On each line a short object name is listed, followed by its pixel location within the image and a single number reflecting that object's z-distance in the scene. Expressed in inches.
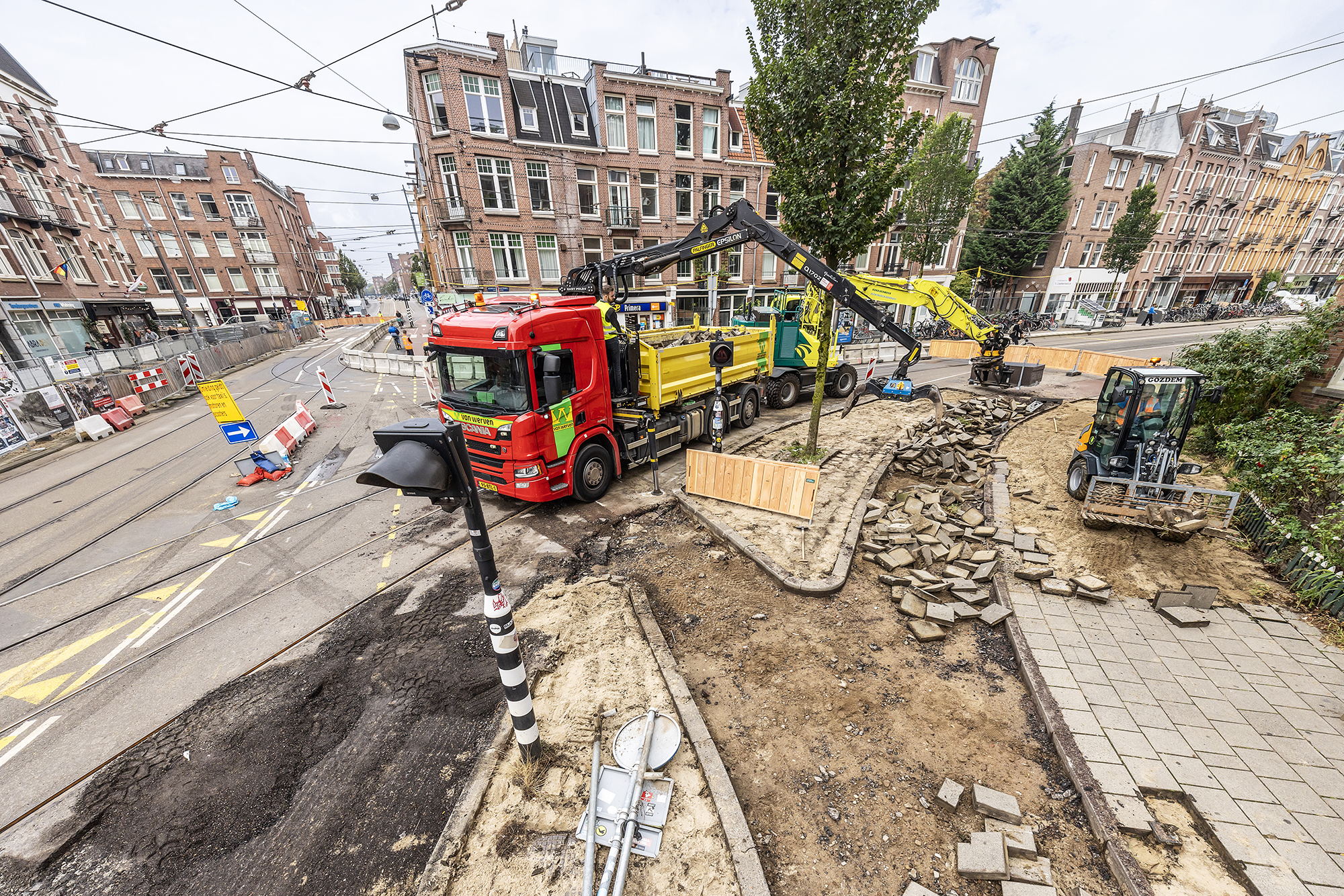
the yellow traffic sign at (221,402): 380.8
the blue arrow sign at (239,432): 397.1
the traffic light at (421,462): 106.3
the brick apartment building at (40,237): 765.3
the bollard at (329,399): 568.3
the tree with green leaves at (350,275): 2886.3
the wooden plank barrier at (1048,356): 725.9
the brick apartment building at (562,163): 828.0
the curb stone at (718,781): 119.1
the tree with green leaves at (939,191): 880.3
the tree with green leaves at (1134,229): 1172.5
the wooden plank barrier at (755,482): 290.7
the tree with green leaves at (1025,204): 1112.2
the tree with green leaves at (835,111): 283.6
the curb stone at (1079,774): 118.0
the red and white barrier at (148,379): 604.7
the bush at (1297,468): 227.0
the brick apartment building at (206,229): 1518.2
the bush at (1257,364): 310.3
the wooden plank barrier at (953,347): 850.8
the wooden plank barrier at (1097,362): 666.2
